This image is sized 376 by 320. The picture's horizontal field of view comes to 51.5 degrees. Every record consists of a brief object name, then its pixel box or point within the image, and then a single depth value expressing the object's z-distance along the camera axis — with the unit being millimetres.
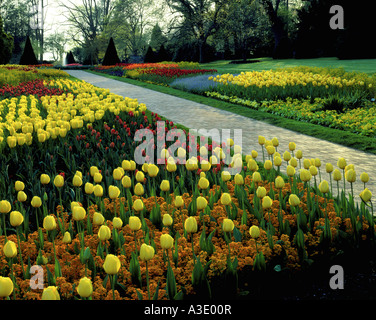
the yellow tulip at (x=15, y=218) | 2325
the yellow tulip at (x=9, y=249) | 2016
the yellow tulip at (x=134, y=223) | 2262
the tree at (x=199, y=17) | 37688
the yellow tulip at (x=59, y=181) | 3014
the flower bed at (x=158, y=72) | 19938
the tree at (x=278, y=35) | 36562
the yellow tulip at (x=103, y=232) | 2201
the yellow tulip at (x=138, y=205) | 2576
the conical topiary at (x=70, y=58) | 57656
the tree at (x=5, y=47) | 36625
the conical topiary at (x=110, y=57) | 39469
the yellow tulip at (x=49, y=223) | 2344
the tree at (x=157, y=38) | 41772
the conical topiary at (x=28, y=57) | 42656
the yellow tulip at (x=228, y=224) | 2351
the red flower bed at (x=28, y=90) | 10798
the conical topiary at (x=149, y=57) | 38831
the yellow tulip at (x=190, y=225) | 2230
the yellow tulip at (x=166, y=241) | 2070
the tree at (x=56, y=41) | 69312
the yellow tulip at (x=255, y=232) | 2377
